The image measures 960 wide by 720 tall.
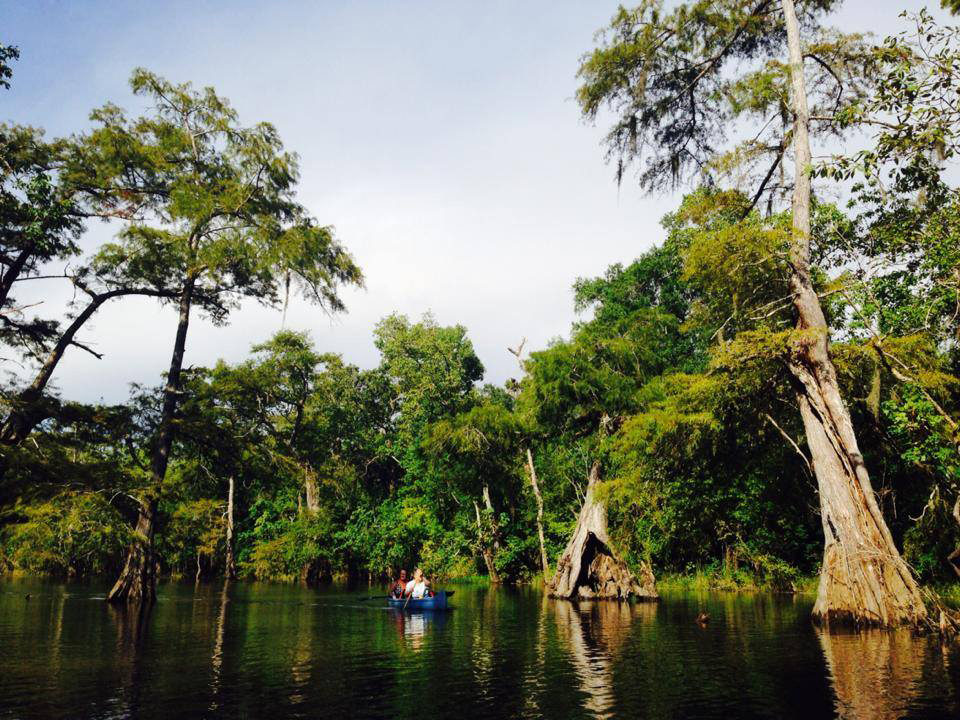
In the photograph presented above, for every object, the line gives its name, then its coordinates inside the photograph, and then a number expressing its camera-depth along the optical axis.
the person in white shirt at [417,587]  26.67
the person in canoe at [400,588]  28.17
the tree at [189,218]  25.97
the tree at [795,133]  17.16
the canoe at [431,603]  25.69
